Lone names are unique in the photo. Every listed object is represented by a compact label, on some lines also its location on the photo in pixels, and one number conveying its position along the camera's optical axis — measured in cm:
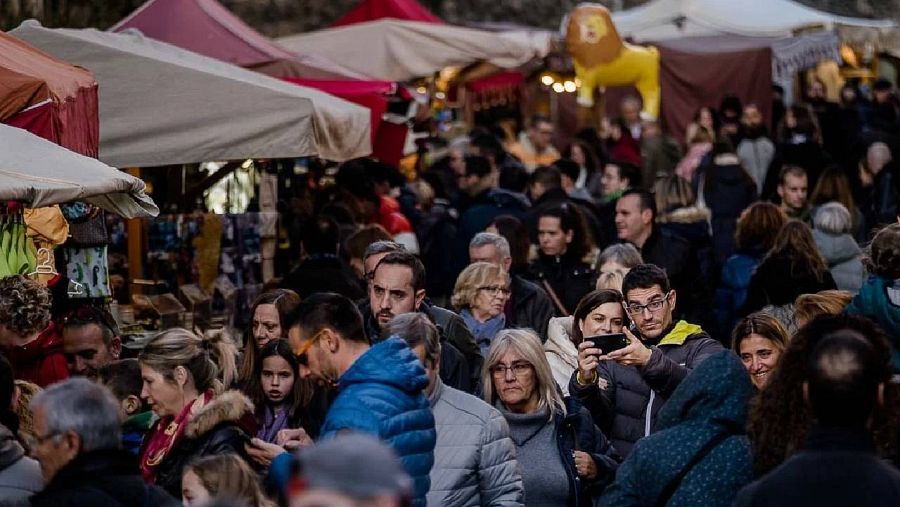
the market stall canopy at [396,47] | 2629
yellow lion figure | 3367
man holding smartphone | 1202
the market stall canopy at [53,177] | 1095
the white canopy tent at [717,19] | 4035
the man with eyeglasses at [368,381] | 895
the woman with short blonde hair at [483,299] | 1505
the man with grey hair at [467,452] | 1026
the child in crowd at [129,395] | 1234
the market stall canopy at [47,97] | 1306
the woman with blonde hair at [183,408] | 1076
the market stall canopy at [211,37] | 2166
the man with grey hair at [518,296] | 1628
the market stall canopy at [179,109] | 1620
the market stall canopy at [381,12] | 3009
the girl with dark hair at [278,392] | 1219
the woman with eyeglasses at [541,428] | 1163
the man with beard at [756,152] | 3157
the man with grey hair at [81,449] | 839
